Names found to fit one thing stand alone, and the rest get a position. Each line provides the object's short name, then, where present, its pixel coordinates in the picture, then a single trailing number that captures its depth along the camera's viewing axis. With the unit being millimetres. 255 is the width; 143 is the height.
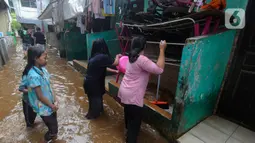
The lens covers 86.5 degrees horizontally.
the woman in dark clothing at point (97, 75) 2672
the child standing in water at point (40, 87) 1896
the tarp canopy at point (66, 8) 5375
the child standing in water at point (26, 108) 2306
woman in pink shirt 1775
